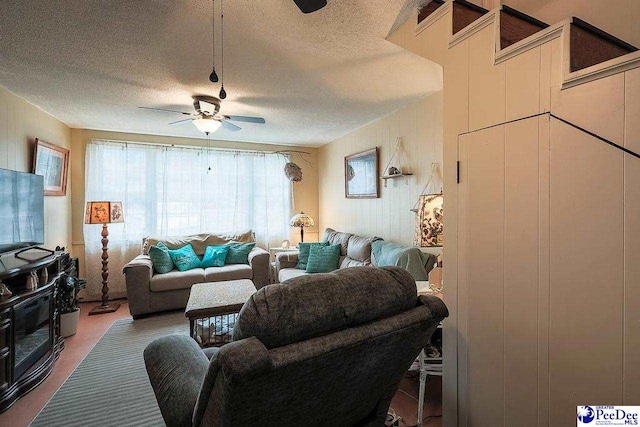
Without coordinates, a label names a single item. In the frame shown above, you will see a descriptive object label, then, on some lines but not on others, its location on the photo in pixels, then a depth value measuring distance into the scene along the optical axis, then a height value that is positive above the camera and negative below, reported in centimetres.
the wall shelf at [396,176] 336 +43
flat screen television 233 +1
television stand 201 -87
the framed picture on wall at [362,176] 395 +53
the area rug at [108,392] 190 -131
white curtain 431 +29
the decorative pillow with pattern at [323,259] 398 -61
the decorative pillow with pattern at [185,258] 407 -63
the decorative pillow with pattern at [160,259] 389 -62
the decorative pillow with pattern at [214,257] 429 -64
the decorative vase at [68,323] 310 -116
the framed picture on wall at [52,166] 331 +54
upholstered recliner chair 81 -41
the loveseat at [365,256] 283 -46
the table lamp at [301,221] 477 -13
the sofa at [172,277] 359 -83
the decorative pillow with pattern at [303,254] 424 -58
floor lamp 378 -11
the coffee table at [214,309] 242 -78
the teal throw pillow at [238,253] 443 -61
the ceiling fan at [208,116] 288 +96
